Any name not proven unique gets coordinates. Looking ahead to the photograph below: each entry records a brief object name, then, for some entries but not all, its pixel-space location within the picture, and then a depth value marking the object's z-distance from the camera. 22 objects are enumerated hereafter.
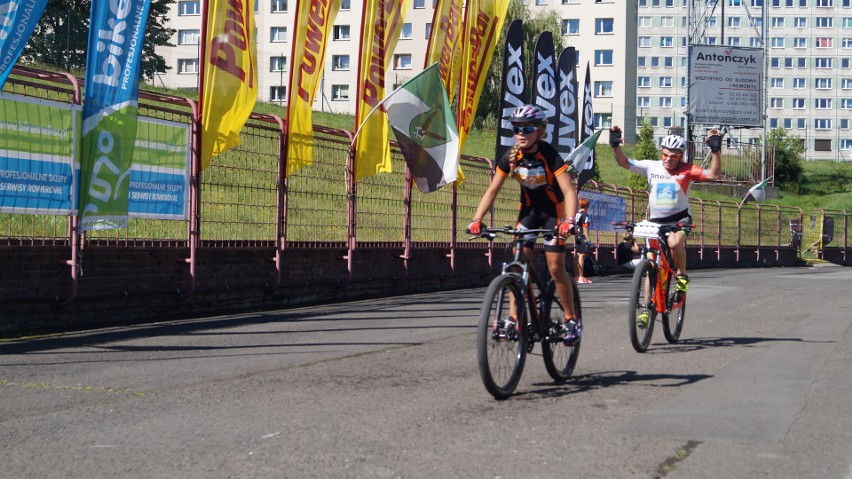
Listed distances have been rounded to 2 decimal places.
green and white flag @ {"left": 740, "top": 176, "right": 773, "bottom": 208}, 15.34
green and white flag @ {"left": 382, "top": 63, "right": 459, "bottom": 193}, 15.63
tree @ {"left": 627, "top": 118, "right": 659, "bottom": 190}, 58.69
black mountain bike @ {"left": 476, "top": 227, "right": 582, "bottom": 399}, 6.47
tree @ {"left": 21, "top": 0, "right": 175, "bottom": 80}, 41.28
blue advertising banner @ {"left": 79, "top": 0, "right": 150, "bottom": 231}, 10.71
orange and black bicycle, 9.31
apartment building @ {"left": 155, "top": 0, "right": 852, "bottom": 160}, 112.56
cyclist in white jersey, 10.16
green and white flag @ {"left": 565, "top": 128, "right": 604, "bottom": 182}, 10.89
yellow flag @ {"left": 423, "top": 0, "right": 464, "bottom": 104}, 18.02
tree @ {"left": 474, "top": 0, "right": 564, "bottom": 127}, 66.00
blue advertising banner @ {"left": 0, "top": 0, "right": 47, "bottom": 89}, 9.02
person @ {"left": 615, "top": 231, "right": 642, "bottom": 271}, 25.44
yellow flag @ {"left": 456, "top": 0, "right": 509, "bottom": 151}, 18.92
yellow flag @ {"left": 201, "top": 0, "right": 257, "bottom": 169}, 12.48
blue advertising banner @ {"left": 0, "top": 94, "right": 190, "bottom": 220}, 9.95
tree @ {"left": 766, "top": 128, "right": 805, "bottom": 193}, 77.56
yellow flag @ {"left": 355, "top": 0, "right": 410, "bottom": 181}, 15.68
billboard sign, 57.97
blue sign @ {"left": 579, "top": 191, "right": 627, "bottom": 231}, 26.52
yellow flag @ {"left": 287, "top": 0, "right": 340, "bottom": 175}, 14.08
